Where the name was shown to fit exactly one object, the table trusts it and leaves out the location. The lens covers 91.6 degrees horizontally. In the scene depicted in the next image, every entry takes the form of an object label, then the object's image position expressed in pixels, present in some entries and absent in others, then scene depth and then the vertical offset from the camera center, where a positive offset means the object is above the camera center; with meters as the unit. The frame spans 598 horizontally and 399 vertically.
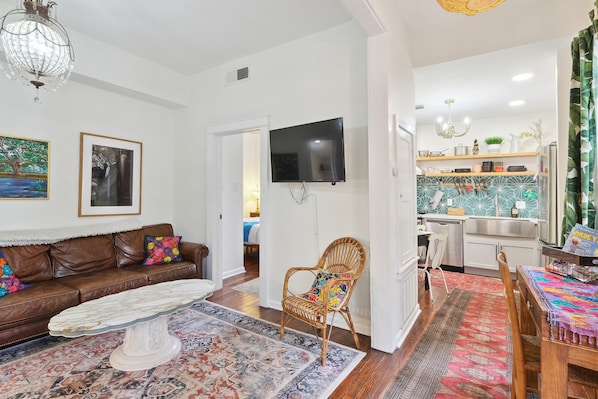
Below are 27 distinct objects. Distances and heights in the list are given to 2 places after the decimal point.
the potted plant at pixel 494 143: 5.02 +1.03
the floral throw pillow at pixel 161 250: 3.67 -0.60
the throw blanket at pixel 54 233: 2.88 -0.32
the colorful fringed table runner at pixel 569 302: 1.18 -0.47
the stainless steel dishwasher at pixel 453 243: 4.91 -0.70
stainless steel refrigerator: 2.99 +0.11
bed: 5.47 -0.61
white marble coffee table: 1.91 -0.80
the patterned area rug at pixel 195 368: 1.91 -1.22
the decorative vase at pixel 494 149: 5.06 +0.93
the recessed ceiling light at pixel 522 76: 3.36 +1.48
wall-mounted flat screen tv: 2.62 +0.49
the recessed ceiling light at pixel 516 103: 4.34 +1.50
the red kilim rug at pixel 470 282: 4.00 -1.19
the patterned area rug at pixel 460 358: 1.91 -1.23
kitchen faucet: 5.20 -0.04
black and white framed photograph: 3.57 +0.36
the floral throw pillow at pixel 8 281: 2.54 -0.69
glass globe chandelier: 2.02 +1.14
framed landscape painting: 2.98 +0.39
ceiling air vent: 3.61 +1.62
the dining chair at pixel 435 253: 3.72 -0.65
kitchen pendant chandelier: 4.21 +1.04
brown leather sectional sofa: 2.41 -0.77
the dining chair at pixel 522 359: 1.37 -0.79
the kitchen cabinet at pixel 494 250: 4.44 -0.76
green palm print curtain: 2.04 +0.48
